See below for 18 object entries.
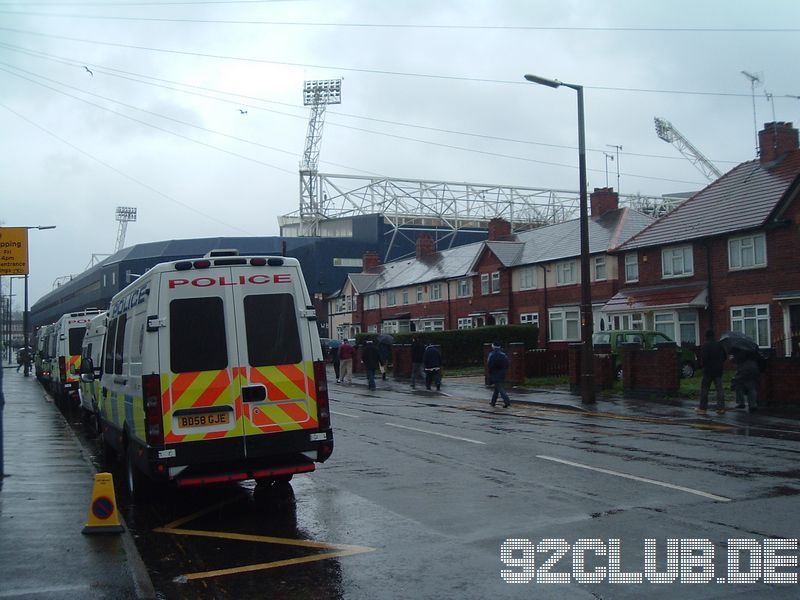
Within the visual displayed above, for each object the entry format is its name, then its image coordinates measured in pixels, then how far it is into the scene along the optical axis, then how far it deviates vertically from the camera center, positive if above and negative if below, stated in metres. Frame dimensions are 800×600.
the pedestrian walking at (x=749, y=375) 19.33 -1.09
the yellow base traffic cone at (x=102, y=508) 8.07 -1.60
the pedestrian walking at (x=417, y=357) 31.17 -0.73
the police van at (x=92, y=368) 13.21 -0.35
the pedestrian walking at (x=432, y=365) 29.45 -0.99
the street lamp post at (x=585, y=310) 21.36 +0.62
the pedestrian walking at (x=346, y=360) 34.53 -0.86
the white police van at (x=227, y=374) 8.46 -0.33
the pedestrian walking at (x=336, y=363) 39.09 -1.15
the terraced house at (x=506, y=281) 44.75 +3.57
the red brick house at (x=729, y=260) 29.66 +2.87
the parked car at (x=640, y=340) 29.38 -0.28
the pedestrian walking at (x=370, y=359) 30.74 -0.77
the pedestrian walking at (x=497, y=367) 21.78 -0.84
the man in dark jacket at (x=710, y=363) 19.38 -0.78
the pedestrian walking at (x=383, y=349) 35.56 -0.45
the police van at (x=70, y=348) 24.22 -0.03
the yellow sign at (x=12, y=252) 11.48 +1.37
